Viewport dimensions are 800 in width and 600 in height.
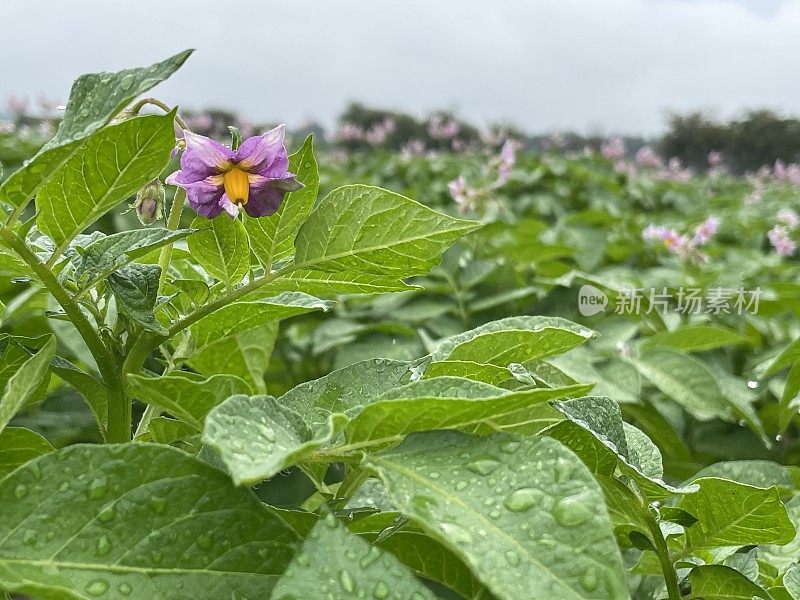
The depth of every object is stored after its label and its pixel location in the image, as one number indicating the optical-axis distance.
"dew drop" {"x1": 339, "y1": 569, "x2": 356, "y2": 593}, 0.37
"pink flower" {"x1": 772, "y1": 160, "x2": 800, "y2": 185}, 7.40
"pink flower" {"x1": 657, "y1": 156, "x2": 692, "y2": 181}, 7.29
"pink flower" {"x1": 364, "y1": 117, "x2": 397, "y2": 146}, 7.08
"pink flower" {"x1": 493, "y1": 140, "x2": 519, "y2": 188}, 3.11
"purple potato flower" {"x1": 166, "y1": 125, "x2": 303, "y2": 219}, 0.58
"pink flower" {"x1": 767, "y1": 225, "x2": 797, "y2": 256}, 3.10
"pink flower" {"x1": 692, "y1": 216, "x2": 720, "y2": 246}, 2.42
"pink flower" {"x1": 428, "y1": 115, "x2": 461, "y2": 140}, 7.07
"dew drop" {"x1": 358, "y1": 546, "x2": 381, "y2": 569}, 0.38
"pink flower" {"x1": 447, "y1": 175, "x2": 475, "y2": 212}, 2.75
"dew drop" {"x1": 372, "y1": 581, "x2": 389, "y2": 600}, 0.37
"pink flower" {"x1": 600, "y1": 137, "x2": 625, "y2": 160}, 6.02
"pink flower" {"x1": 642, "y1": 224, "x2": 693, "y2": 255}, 2.42
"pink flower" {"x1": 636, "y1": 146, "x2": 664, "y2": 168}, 6.83
